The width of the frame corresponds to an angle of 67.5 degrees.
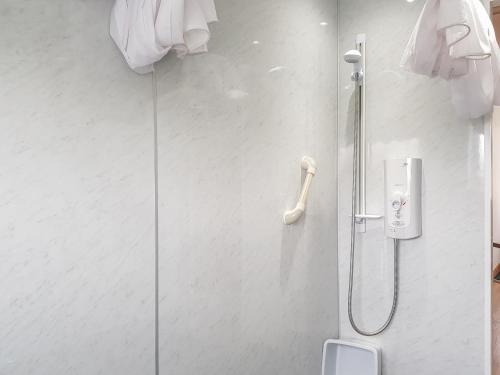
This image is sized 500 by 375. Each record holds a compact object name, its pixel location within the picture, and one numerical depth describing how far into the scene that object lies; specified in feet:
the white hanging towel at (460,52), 3.78
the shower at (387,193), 5.77
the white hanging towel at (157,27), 3.38
